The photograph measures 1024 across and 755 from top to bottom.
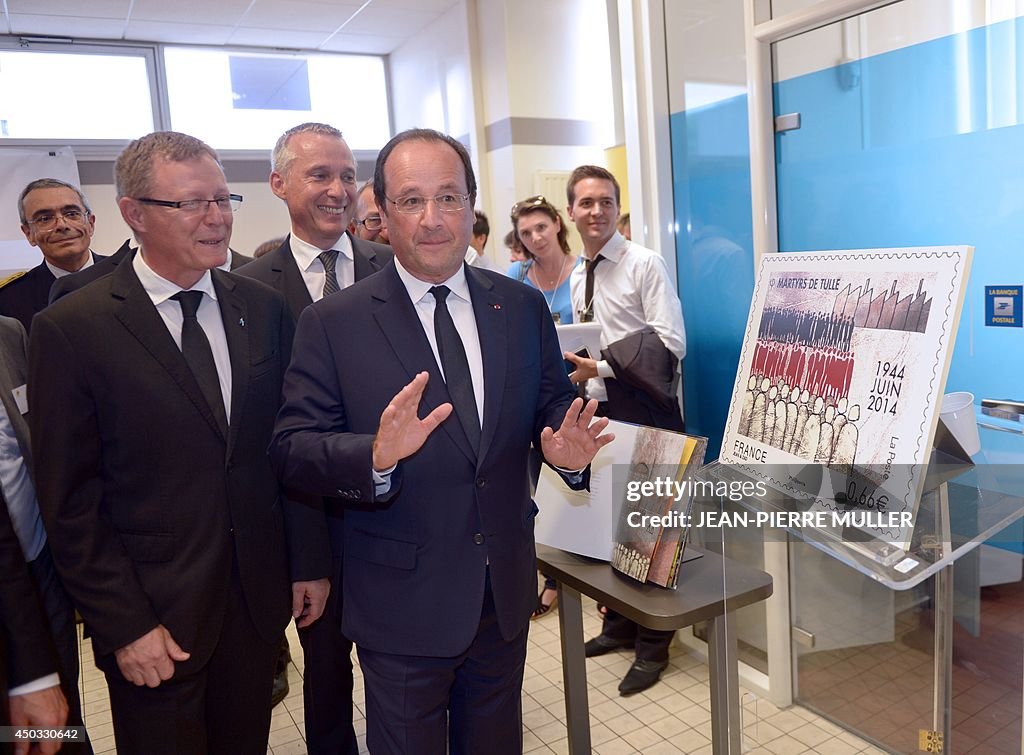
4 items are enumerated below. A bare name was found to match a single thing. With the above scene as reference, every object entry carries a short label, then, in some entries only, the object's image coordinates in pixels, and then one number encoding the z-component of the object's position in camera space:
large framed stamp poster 1.23
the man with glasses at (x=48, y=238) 2.99
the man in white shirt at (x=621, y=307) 2.69
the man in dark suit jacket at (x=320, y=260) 2.04
